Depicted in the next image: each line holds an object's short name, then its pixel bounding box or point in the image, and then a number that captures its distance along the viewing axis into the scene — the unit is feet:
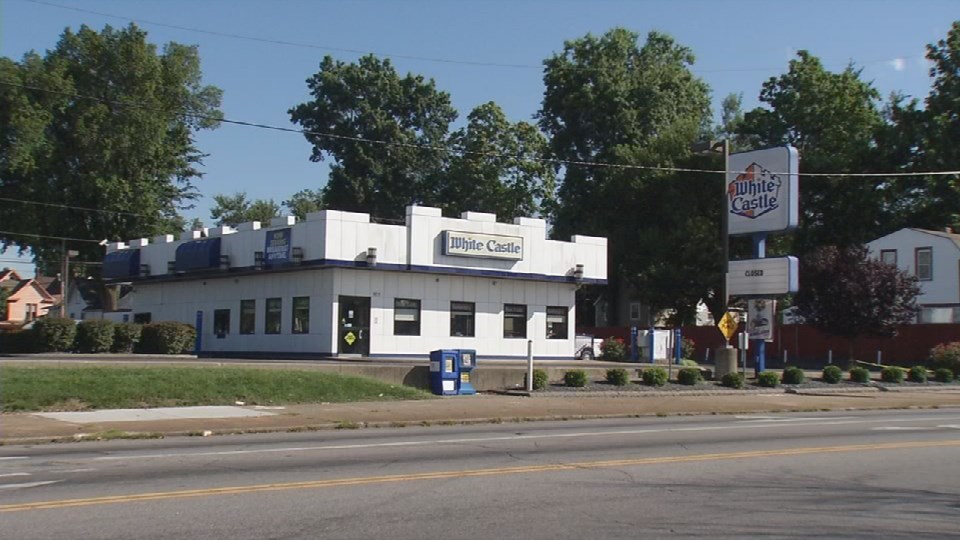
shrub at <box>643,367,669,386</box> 102.58
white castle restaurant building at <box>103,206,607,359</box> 120.06
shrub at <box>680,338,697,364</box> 167.34
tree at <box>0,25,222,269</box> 180.14
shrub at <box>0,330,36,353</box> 117.70
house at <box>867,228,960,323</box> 180.96
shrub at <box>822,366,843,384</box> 118.21
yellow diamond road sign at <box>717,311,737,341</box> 109.60
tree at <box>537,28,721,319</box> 196.85
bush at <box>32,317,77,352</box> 114.21
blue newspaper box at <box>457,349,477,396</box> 89.81
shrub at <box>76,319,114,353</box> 115.24
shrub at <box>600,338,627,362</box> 152.46
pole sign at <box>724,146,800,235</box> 117.50
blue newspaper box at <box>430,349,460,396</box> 88.99
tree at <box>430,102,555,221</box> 234.99
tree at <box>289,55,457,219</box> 236.63
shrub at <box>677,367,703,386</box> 105.40
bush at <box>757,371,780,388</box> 111.14
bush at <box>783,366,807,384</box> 113.50
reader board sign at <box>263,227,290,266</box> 123.03
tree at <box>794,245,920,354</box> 147.13
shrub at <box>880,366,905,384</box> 123.13
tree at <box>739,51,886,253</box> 214.48
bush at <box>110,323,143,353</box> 118.32
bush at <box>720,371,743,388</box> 108.47
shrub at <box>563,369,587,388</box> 97.04
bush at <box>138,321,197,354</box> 121.19
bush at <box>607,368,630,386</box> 100.53
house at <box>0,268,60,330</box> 329.52
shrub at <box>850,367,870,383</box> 120.98
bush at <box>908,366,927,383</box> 126.41
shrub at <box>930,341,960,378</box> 139.64
